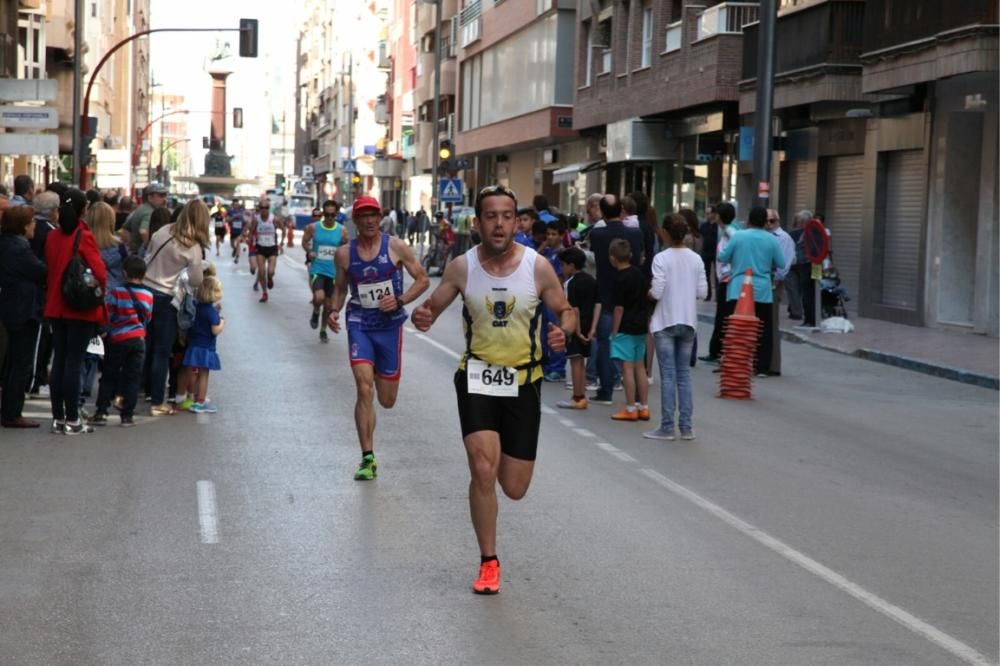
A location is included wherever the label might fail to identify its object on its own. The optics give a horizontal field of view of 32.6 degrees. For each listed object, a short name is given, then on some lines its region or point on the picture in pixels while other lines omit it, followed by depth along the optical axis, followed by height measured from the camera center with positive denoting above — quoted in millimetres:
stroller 27281 -1327
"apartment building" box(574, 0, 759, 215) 35281 +2508
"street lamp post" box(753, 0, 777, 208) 25797 +1571
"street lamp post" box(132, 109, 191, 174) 79794 +1839
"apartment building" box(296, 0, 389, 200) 107812 +7446
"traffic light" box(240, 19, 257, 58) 41844 +3799
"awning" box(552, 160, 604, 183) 46256 +838
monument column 153612 +7302
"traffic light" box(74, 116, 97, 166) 38700 +994
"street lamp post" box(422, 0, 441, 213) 56312 +3371
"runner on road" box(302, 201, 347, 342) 22781 -700
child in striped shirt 13398 -1197
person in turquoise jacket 17828 -517
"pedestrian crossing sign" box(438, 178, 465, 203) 49406 +216
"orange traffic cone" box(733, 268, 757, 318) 16641 -949
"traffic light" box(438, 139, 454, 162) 47625 +1308
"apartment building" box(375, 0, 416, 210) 86438 +4895
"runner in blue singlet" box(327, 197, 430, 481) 10766 -723
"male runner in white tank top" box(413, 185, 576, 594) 7555 -687
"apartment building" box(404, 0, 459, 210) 68938 +4841
